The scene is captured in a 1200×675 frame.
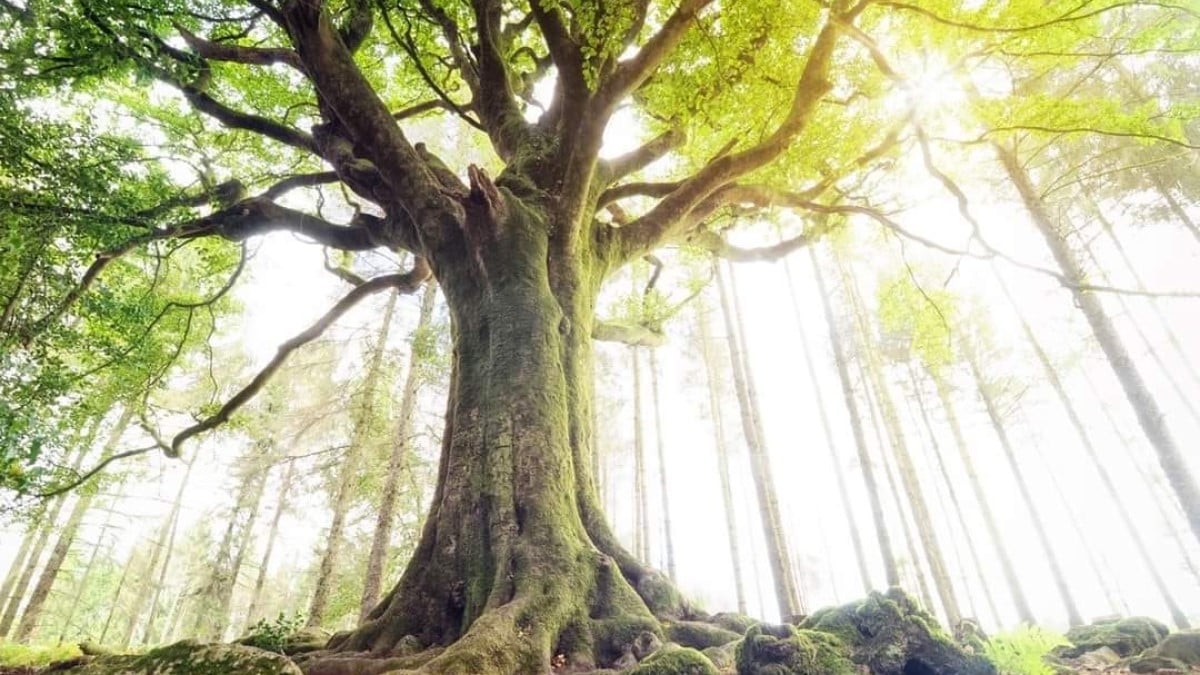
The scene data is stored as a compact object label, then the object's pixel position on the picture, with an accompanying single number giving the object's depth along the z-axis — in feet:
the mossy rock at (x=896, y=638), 9.04
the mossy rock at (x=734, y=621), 12.39
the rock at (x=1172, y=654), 11.17
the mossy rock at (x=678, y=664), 7.75
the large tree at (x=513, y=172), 11.59
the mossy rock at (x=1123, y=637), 13.60
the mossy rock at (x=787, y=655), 8.48
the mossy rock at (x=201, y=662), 6.45
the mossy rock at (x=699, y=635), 11.12
